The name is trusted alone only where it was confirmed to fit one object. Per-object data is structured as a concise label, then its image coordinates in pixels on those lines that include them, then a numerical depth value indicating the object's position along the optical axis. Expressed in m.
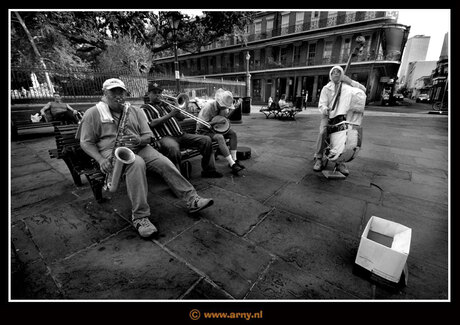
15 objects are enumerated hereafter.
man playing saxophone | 2.52
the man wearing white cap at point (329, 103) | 3.74
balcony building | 22.23
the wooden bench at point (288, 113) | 11.38
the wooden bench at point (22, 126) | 6.96
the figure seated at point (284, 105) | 11.74
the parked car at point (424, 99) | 34.91
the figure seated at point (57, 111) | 7.04
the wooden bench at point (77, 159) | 2.76
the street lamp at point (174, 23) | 7.84
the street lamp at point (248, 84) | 20.73
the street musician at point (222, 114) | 3.91
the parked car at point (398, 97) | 30.38
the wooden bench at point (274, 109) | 12.03
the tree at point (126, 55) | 14.79
